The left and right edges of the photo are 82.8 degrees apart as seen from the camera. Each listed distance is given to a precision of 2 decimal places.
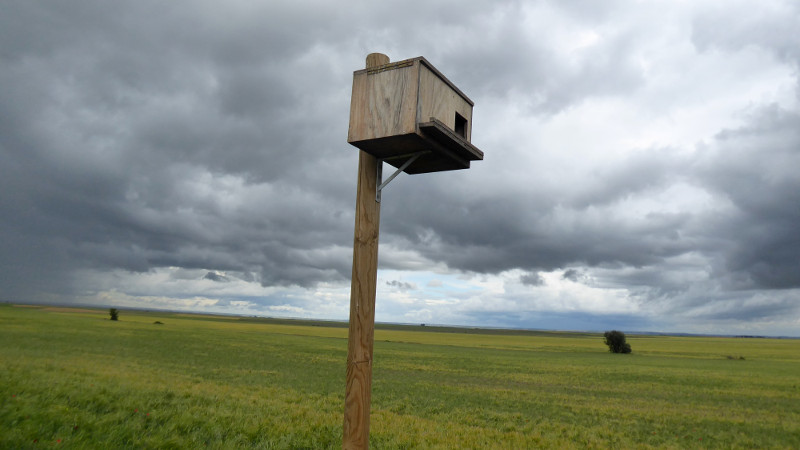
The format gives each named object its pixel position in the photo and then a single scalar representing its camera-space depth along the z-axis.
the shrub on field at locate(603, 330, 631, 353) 58.41
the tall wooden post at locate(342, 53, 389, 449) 4.96
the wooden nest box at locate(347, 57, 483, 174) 5.21
